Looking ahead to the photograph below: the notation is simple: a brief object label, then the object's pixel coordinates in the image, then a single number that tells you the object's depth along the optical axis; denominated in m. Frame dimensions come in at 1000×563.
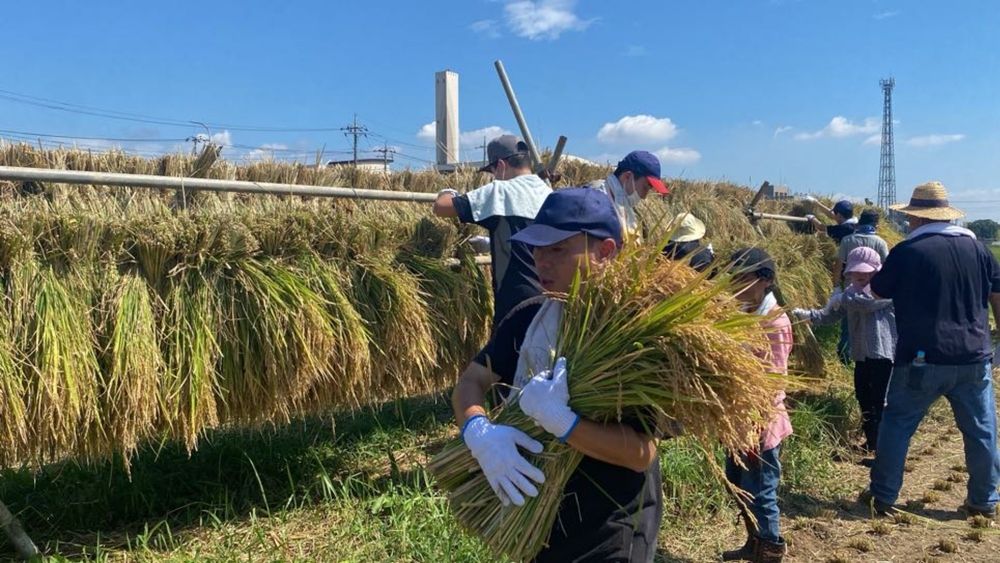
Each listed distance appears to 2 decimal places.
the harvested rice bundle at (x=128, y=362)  2.70
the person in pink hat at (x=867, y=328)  4.62
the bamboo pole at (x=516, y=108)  4.33
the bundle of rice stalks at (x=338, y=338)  3.30
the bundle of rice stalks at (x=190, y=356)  2.84
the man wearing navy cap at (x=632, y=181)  3.70
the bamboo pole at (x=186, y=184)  2.70
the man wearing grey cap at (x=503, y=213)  3.25
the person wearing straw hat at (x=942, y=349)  3.82
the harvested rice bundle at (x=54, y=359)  2.54
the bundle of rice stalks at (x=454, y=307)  3.83
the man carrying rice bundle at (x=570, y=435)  1.53
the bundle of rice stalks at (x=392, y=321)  3.52
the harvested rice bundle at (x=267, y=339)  3.04
